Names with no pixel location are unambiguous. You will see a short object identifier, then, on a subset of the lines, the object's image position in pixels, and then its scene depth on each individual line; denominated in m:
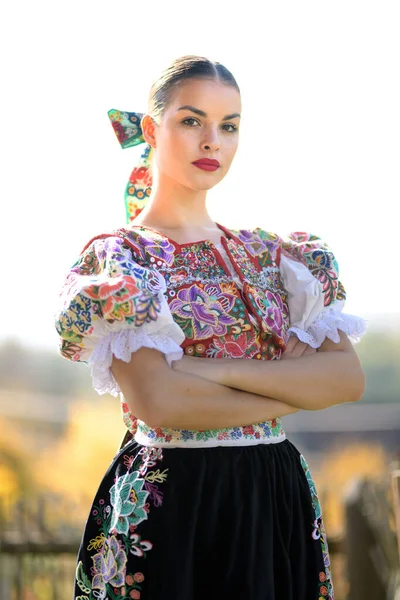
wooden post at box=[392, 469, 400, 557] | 5.82
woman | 3.53
